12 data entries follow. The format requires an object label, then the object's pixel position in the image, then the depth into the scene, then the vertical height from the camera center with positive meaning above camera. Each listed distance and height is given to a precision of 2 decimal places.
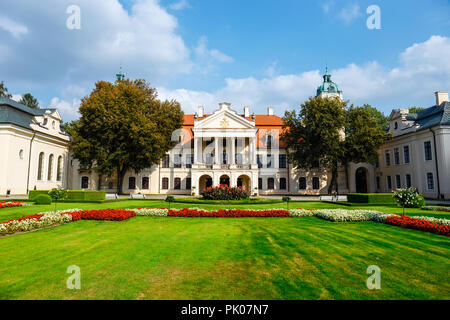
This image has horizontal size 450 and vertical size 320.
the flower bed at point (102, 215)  13.44 -1.58
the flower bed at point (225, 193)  24.39 -0.83
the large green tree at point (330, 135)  34.19 +6.74
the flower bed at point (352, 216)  13.27 -1.70
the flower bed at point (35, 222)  9.93 -1.56
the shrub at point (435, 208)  16.95 -1.70
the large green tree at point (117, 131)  35.03 +7.57
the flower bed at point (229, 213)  15.24 -1.72
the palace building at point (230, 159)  30.97 +3.74
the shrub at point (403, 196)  14.84 -0.73
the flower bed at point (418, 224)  9.96 -1.75
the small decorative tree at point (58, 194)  16.56 -0.56
